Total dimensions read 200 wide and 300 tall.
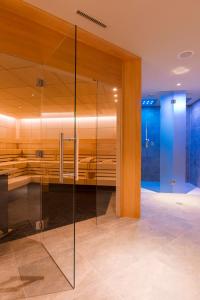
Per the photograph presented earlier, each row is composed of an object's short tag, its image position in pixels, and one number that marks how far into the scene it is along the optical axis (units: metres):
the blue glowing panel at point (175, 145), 5.05
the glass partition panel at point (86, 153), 3.33
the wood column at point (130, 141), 3.15
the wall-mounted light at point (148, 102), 5.96
